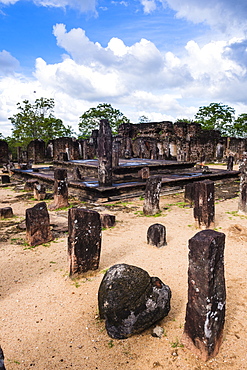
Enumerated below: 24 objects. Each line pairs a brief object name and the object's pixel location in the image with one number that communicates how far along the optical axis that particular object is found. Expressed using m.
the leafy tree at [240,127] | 33.72
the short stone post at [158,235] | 5.71
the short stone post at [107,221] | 7.13
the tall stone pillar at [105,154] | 10.07
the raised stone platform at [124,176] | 10.61
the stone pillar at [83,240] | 4.36
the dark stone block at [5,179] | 15.36
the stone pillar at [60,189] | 9.34
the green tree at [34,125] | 32.41
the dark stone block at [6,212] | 8.19
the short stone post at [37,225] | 5.96
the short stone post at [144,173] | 13.33
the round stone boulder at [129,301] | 3.05
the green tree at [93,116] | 36.97
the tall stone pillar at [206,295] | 2.69
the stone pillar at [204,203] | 6.78
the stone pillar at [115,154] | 15.12
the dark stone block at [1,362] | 1.84
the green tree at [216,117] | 33.78
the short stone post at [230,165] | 17.75
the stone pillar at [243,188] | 7.98
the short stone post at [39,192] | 10.95
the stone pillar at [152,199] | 8.39
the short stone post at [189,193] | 9.82
